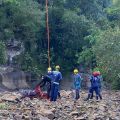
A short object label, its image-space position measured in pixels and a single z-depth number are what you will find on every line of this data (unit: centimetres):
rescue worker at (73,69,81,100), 1908
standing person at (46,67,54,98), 1804
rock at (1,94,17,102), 1722
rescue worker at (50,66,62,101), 1789
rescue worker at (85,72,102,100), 1931
